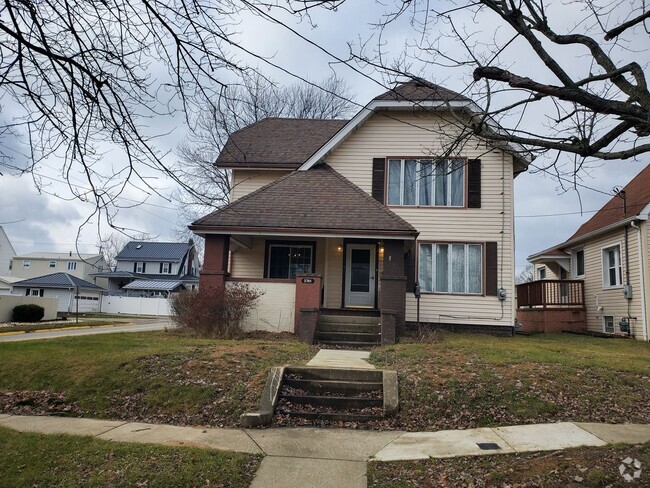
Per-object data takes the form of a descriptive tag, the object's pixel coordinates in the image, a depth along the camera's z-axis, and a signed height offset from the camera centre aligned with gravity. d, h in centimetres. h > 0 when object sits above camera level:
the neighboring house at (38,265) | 6012 +276
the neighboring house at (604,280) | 1559 +103
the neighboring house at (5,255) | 5450 +358
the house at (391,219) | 1436 +232
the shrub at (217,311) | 1227 -42
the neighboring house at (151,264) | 5194 +304
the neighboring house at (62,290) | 4331 -19
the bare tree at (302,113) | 2681 +1137
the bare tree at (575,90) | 470 +216
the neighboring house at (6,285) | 4373 +12
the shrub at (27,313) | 2511 -132
